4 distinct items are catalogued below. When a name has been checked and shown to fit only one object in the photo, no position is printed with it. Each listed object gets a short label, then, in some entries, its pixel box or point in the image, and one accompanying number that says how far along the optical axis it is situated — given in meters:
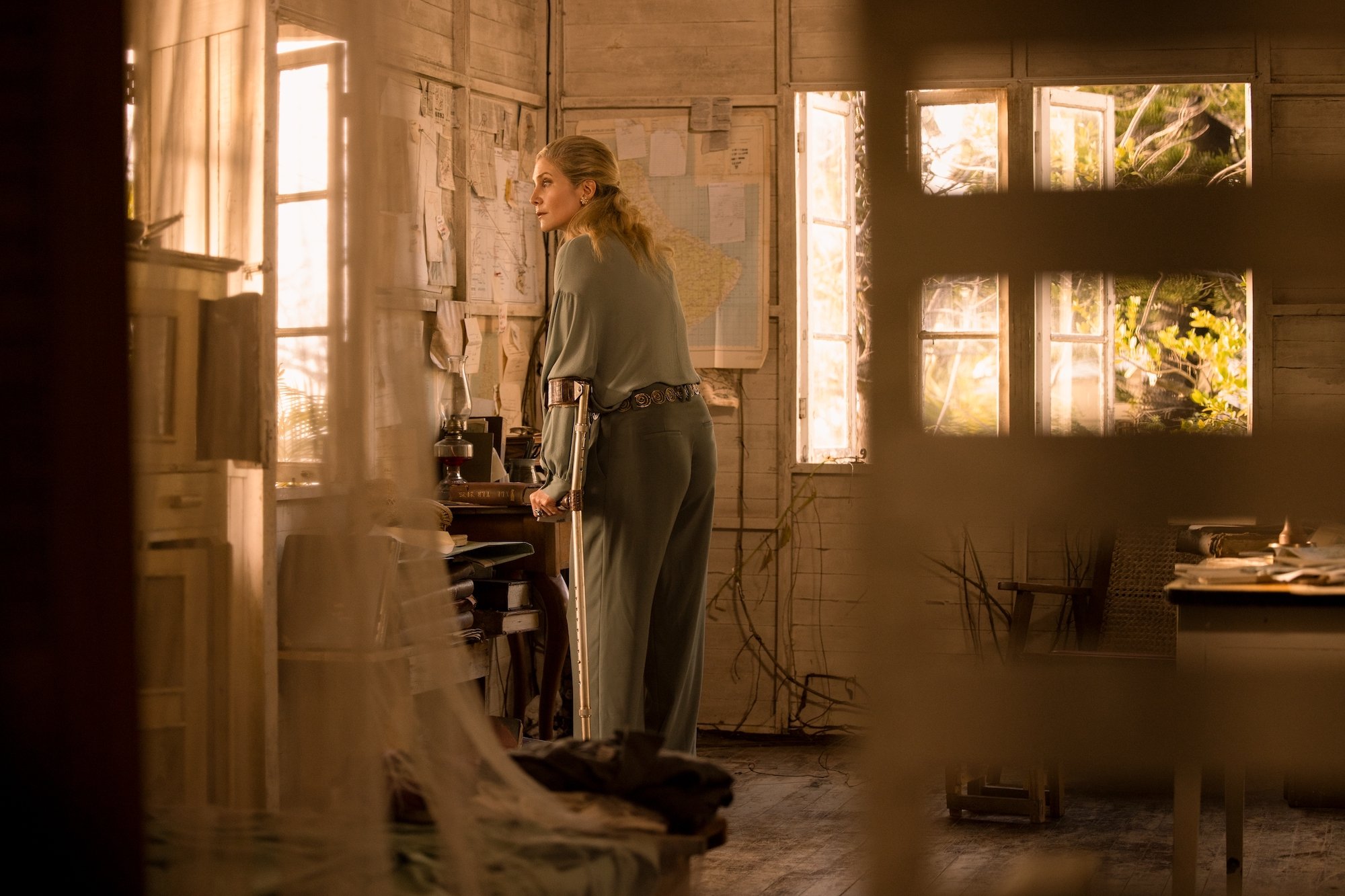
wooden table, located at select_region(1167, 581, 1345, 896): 2.57
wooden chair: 4.50
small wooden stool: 4.14
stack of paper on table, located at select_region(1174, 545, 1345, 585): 2.95
